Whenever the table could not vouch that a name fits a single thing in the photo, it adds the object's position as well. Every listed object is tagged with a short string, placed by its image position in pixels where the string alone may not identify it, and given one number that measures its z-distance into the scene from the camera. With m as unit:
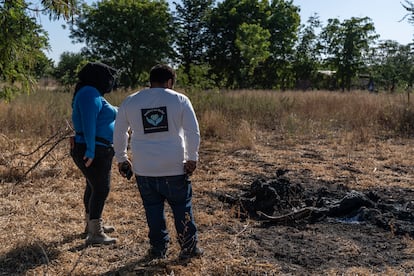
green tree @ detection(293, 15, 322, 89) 39.86
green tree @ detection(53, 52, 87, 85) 44.57
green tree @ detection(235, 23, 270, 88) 33.31
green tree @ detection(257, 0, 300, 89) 41.50
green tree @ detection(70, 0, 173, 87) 36.97
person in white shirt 3.30
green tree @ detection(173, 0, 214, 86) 40.38
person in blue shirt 3.63
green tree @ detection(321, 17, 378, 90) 35.31
